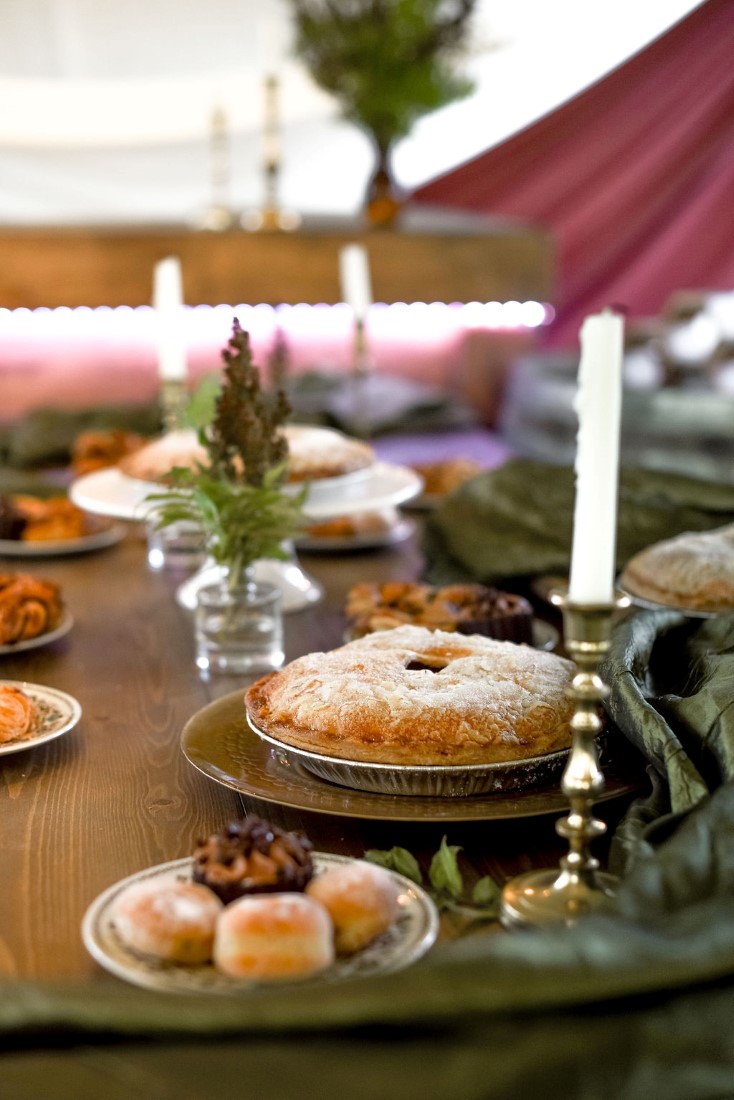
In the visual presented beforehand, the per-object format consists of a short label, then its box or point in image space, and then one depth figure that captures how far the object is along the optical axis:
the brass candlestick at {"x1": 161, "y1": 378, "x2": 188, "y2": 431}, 1.96
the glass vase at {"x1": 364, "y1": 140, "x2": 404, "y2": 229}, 3.51
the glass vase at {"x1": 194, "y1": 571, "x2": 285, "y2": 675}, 1.36
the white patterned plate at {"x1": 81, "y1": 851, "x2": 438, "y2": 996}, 0.70
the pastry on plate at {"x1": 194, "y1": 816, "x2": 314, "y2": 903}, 0.75
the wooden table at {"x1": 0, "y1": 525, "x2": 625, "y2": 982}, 0.85
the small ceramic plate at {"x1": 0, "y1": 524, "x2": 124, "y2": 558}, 1.89
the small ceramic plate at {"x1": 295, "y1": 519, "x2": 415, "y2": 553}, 1.92
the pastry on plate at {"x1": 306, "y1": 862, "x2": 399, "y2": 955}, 0.73
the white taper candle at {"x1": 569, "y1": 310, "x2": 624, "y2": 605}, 0.74
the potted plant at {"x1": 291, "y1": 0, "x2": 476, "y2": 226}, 3.31
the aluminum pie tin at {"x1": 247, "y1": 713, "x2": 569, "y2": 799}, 0.92
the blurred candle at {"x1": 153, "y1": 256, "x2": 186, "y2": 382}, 1.91
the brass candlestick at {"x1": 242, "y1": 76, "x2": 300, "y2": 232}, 3.38
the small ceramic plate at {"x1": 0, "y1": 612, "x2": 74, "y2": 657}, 1.40
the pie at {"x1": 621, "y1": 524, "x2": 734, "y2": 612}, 1.40
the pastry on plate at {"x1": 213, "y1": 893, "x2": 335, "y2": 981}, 0.70
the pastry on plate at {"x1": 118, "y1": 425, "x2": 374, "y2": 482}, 1.66
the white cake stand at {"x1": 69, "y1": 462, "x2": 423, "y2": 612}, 1.58
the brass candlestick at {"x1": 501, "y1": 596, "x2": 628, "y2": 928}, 0.75
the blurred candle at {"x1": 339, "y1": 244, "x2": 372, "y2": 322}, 2.08
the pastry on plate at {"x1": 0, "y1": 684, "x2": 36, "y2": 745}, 1.09
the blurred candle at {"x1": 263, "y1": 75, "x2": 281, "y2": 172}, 3.35
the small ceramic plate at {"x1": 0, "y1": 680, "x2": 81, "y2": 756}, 1.08
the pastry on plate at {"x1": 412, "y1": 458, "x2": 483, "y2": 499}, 2.23
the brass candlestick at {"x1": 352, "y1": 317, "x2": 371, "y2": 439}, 2.14
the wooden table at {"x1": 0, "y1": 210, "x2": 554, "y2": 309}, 3.24
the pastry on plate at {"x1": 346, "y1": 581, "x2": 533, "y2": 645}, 1.32
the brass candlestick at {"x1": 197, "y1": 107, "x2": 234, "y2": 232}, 3.52
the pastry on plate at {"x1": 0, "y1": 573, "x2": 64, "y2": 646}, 1.41
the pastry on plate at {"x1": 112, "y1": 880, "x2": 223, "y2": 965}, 0.71
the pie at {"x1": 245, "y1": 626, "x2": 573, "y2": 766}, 0.93
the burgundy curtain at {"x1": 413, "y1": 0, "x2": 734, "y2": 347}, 3.98
